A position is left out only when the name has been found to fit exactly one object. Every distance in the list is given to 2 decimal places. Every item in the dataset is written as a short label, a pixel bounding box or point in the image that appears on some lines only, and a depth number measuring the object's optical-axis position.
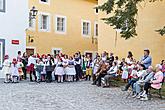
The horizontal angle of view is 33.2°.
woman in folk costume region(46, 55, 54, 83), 16.25
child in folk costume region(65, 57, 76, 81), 16.82
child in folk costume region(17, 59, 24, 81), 16.50
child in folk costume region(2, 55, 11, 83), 15.96
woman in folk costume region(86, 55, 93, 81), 17.90
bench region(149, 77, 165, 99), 11.22
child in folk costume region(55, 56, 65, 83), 16.37
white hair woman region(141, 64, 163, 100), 10.63
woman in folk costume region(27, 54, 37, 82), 16.69
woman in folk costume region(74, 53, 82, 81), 17.45
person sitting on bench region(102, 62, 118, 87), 14.28
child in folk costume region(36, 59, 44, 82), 16.25
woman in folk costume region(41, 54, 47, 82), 16.30
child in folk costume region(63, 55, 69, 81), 16.64
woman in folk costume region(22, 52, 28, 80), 17.20
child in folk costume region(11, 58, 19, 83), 16.06
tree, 12.07
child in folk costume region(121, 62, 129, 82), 14.71
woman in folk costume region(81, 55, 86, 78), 17.90
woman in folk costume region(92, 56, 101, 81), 15.22
